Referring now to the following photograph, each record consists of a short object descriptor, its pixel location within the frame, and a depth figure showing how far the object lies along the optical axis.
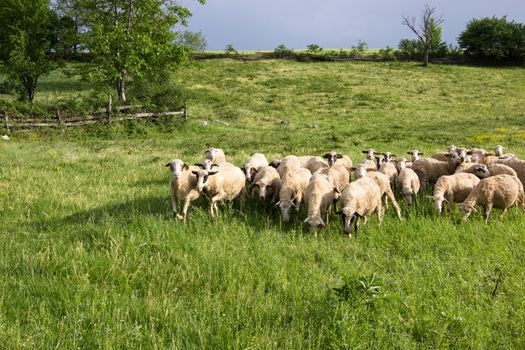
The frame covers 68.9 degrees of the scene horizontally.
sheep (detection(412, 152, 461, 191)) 11.24
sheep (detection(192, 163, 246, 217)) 9.10
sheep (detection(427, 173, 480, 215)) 8.88
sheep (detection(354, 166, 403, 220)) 8.91
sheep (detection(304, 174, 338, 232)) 7.55
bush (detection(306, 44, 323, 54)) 69.31
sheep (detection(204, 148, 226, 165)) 13.12
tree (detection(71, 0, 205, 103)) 25.95
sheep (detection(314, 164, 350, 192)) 10.02
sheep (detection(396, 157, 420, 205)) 9.46
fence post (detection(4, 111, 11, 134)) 22.66
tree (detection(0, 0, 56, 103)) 27.14
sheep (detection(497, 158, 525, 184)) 10.24
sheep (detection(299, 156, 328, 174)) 11.59
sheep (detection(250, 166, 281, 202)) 9.32
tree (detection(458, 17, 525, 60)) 60.41
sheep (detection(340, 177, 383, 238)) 7.37
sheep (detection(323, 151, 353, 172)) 12.39
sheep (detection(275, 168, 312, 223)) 8.31
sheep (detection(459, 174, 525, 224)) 8.16
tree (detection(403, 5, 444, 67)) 61.88
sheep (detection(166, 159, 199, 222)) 9.01
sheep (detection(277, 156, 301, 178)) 10.77
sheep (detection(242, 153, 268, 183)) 11.08
